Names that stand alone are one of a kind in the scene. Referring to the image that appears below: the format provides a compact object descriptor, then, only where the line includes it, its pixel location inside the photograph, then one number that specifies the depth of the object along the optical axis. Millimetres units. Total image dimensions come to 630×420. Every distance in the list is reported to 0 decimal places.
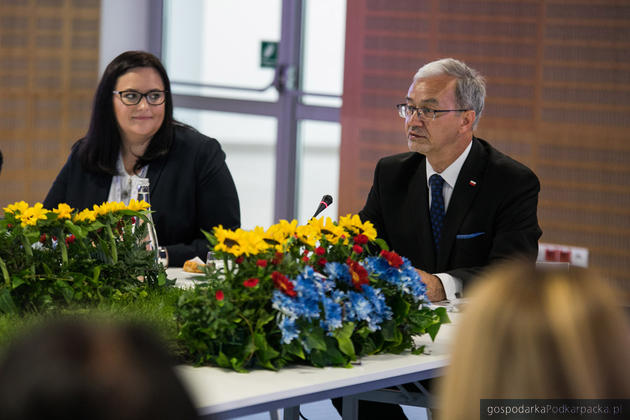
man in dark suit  5914
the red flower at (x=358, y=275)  4051
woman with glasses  7023
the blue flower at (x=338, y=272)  3986
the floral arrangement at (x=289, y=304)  3730
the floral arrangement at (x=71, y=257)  4195
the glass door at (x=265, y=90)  12594
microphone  5201
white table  3412
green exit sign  12859
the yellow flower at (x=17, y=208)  4449
